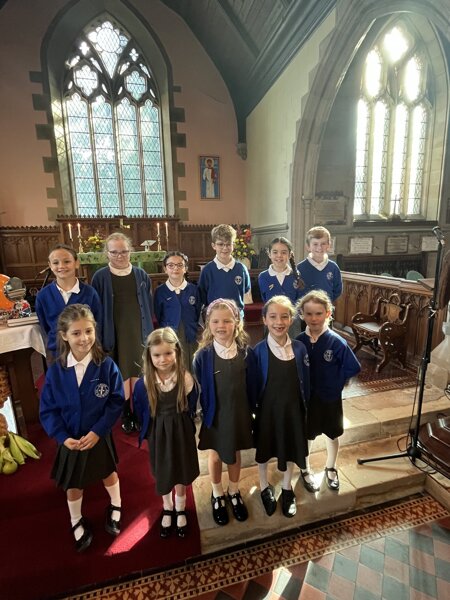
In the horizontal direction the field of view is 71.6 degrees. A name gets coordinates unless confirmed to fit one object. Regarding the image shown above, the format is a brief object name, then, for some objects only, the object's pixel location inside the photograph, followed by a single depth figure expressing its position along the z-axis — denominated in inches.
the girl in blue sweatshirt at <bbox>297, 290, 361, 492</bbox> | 75.9
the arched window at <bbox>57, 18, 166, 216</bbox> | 301.7
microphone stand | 77.4
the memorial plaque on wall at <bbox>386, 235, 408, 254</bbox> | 290.0
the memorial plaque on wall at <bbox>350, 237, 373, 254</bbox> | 275.6
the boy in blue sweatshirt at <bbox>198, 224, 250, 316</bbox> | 107.2
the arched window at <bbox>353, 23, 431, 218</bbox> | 287.4
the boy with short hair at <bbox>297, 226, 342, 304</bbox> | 107.7
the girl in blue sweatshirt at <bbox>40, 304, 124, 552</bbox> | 64.1
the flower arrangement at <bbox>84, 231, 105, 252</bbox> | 223.5
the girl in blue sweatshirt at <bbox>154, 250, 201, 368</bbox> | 99.8
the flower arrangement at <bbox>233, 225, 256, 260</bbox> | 228.8
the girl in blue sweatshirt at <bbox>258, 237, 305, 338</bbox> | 104.1
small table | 89.6
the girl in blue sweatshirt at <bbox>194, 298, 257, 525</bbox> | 68.4
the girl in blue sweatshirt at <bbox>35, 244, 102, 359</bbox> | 82.4
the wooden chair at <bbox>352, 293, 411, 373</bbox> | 143.2
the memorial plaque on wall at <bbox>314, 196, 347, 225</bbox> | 260.4
